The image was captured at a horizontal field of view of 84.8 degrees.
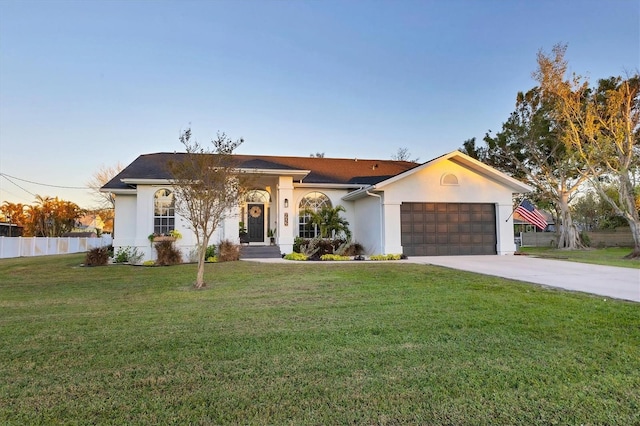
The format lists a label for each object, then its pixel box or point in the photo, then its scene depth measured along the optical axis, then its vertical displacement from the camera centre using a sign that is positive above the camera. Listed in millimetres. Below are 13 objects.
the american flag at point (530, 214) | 17344 +464
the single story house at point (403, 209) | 14539 +760
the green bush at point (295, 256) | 13586 -1128
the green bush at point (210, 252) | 13750 -916
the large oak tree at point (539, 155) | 20906 +4406
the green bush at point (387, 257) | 13406 -1196
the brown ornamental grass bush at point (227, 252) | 13375 -907
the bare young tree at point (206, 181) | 7859 +1098
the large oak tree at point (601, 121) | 15145 +4632
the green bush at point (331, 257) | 13559 -1174
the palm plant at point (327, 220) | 15383 +296
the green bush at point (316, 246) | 14664 -809
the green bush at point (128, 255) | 14156 -1024
